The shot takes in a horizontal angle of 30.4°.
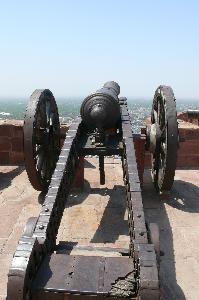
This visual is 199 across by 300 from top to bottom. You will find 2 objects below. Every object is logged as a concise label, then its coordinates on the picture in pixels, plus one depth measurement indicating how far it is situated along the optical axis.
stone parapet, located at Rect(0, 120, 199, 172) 6.77
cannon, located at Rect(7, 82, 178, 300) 2.25
